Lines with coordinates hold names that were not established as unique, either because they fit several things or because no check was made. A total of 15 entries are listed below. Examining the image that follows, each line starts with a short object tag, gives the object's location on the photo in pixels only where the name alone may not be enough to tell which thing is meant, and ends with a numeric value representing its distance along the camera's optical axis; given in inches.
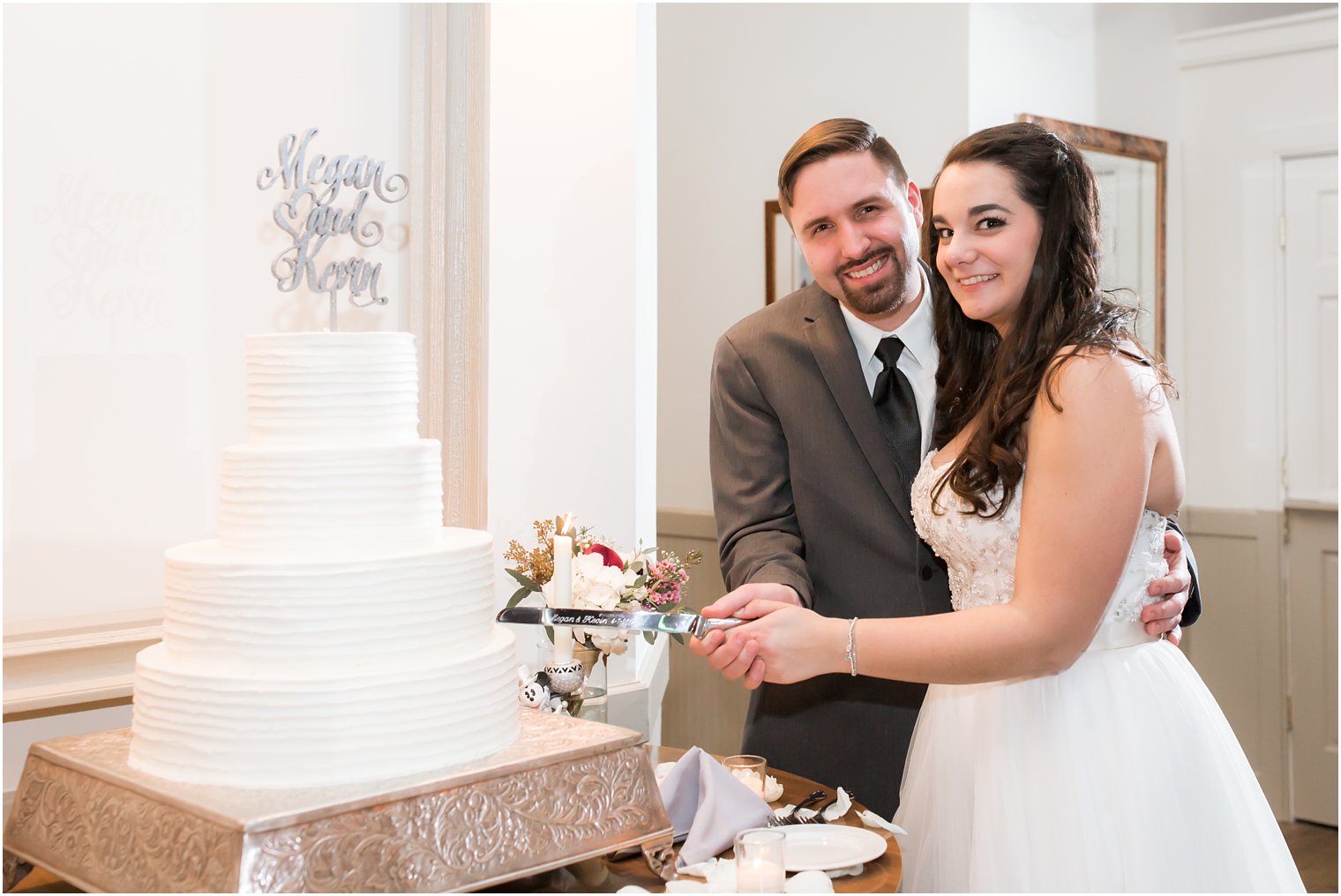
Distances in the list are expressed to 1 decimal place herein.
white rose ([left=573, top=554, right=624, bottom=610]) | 88.8
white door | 200.5
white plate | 68.9
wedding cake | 58.9
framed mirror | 199.5
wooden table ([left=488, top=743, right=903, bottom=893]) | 66.6
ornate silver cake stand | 53.8
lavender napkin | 70.8
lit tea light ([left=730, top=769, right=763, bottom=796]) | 82.1
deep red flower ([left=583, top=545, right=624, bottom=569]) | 92.0
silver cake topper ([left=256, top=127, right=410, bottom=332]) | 79.5
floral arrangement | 89.0
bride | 73.1
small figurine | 82.4
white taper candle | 85.4
